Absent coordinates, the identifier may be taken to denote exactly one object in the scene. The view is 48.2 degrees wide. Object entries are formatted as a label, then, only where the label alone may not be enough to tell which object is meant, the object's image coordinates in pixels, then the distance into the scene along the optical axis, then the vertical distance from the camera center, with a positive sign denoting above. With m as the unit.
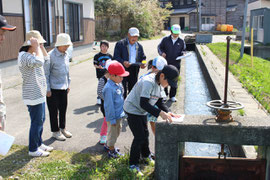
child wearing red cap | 4.32 -0.78
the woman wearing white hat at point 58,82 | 4.96 -0.55
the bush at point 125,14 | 30.02 +3.51
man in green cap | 7.57 -0.01
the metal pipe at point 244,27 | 14.66 +0.94
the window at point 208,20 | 55.44 +5.21
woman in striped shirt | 4.12 -0.49
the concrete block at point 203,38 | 26.08 +0.91
